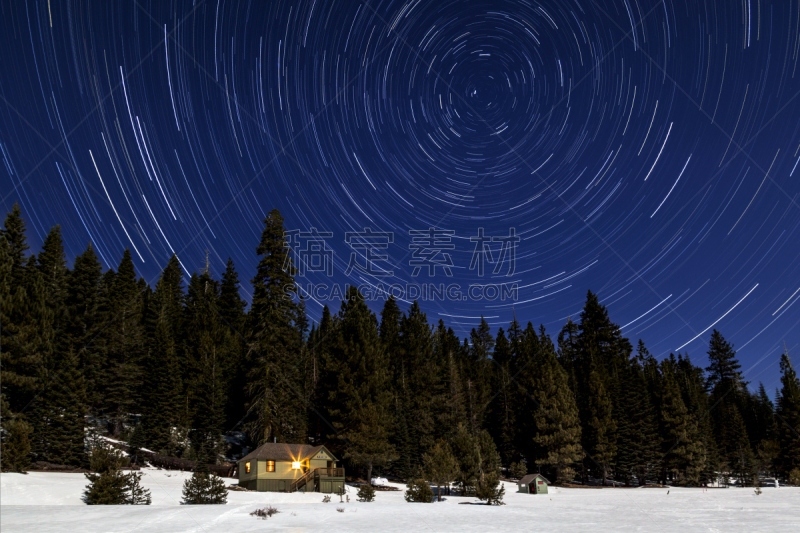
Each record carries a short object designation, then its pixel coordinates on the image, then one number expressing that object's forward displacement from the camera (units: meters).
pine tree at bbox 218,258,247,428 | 53.81
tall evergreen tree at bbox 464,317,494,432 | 62.69
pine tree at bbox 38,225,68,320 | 49.69
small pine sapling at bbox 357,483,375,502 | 29.31
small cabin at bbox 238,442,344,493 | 36.62
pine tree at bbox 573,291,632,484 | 58.28
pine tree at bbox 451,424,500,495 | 40.00
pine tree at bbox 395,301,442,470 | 53.72
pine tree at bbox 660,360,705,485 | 59.41
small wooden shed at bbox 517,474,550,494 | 43.75
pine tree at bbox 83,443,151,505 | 21.41
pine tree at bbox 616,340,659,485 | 59.44
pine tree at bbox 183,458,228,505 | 23.20
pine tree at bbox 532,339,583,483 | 54.53
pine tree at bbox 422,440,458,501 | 36.09
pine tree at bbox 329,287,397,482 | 43.72
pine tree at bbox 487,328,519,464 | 63.41
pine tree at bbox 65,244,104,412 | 44.91
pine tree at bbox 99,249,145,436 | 47.72
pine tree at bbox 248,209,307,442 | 40.31
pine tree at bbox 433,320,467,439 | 55.97
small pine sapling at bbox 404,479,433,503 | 30.39
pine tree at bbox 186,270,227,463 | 49.16
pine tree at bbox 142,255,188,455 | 46.34
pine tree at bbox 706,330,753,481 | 69.12
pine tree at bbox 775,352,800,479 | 62.38
